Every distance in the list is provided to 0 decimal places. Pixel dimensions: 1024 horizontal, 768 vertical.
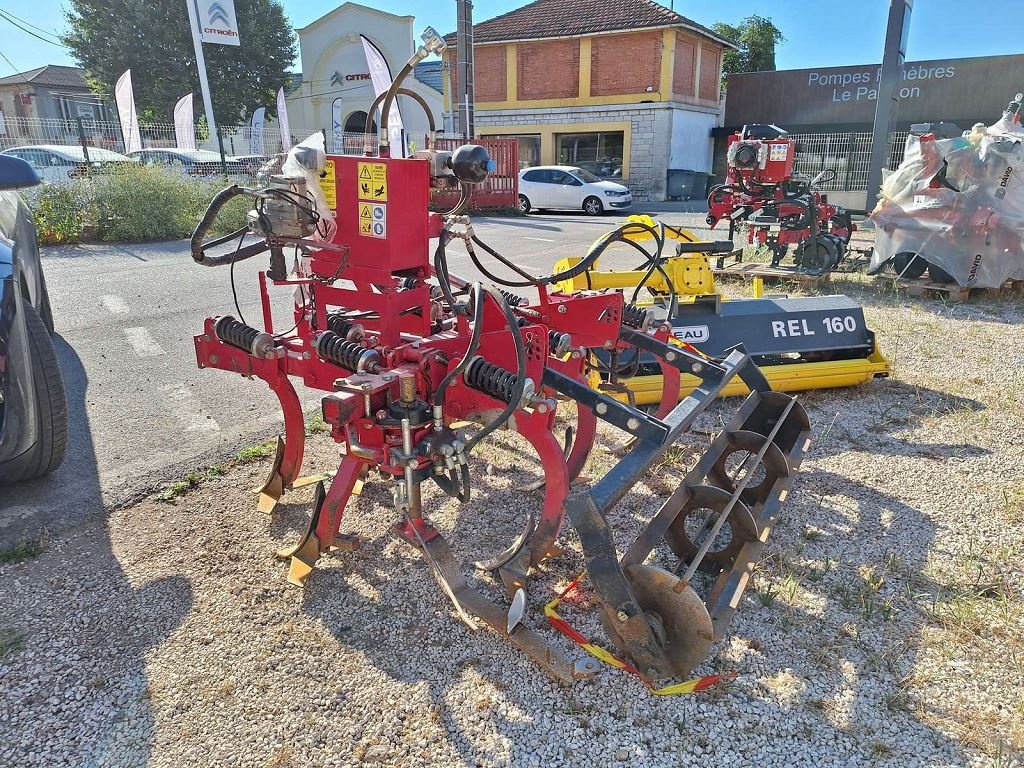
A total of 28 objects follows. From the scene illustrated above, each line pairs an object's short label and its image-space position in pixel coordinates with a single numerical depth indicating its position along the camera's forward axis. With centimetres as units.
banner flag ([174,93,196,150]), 1828
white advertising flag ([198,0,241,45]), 2135
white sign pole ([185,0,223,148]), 1931
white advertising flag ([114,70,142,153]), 1636
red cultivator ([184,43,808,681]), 229
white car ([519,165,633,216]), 1870
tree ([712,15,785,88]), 3872
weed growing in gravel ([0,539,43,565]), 296
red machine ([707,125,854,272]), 877
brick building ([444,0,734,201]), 2344
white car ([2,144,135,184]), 1299
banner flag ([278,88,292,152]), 1648
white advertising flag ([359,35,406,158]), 1477
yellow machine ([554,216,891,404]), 466
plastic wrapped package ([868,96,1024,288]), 746
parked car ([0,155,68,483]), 295
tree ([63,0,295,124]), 3120
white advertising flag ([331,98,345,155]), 1964
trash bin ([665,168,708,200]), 2286
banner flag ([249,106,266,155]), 2052
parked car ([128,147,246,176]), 1549
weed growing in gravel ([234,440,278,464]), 395
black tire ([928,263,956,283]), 790
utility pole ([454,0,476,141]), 1320
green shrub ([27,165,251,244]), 1127
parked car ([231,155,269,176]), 1594
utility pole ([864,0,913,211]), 1223
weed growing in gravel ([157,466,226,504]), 355
